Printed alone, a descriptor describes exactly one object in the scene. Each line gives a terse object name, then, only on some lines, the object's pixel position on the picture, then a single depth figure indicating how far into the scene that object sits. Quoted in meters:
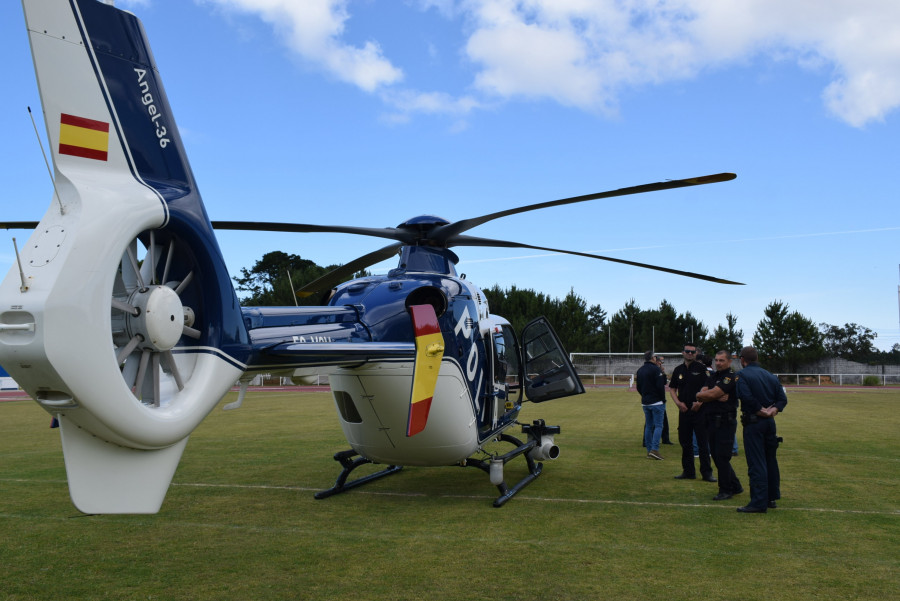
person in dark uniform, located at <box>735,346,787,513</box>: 7.21
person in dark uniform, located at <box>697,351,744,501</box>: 7.93
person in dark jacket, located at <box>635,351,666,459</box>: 11.06
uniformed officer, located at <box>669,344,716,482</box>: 9.15
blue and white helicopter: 3.41
